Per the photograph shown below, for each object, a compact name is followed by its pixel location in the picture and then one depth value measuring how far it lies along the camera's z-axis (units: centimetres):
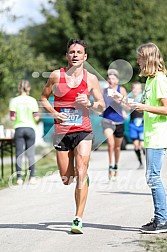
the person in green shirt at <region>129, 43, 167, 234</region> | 1366
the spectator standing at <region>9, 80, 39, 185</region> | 2408
